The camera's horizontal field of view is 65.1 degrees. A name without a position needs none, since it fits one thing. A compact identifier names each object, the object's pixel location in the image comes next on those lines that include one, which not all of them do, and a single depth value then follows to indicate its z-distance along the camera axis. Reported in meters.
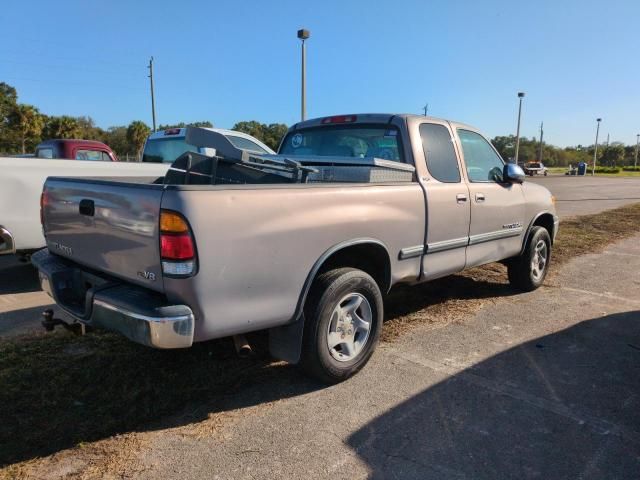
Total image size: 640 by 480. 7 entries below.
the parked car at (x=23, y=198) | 5.41
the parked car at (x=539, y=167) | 55.84
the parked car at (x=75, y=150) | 9.24
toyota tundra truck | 2.61
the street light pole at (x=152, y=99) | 34.90
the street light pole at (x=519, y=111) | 46.50
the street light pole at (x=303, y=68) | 17.22
